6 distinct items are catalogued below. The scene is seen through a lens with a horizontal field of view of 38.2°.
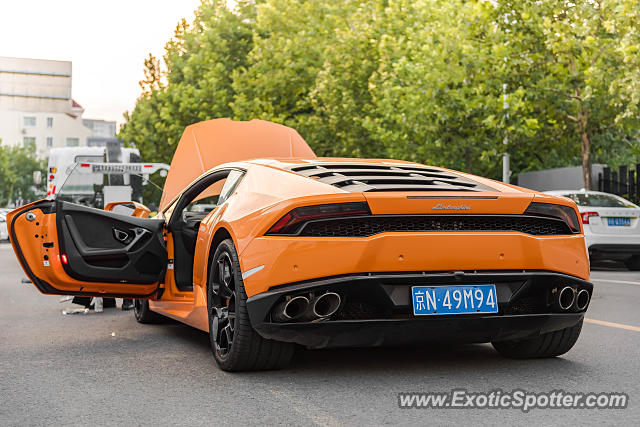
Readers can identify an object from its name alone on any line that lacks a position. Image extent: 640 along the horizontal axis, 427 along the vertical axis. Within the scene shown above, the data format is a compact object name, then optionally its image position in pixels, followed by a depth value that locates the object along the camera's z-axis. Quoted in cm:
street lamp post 2272
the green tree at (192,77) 3775
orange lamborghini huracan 494
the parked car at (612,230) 1557
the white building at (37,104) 11944
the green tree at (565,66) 2152
